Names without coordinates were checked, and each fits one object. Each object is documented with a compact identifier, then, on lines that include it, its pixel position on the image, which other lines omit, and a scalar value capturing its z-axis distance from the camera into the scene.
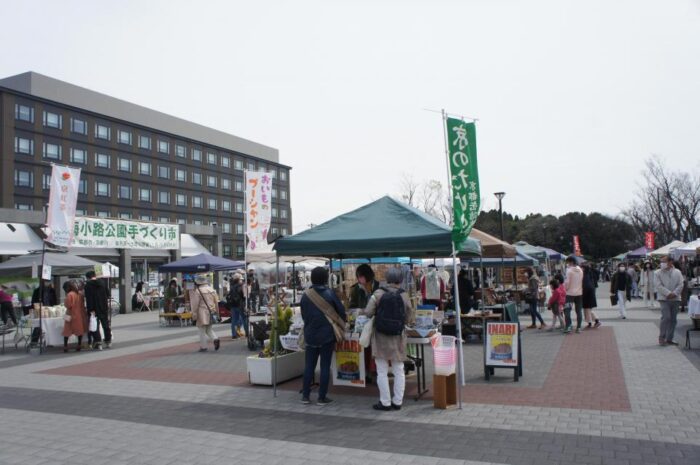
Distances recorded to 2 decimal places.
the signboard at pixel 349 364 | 7.22
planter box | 7.91
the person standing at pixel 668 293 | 9.92
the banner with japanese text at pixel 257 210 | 15.37
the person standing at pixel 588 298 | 13.26
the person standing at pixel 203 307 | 11.50
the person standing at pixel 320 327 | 6.73
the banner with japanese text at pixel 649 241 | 31.66
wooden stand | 6.30
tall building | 49.81
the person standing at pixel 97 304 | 12.27
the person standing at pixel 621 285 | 16.06
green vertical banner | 7.17
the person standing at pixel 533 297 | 14.27
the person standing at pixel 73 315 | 12.16
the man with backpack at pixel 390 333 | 6.26
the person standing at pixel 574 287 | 12.79
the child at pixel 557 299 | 13.48
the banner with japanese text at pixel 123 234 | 21.38
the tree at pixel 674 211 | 37.28
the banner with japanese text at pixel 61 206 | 13.20
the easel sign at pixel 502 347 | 7.70
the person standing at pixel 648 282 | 20.38
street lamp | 25.16
